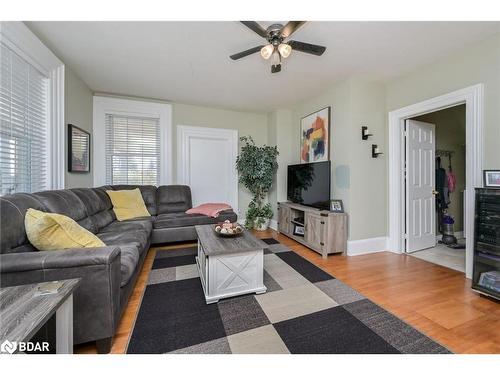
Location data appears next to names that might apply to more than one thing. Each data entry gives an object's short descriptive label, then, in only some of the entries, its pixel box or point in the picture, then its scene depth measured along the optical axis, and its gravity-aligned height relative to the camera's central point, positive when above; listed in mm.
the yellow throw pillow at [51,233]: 1374 -297
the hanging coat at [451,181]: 3658 +108
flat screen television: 3188 +56
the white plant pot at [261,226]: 4461 -807
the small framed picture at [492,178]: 1964 +85
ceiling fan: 1698 +1270
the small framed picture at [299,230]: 3580 -735
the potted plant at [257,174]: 4180 +263
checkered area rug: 1352 -995
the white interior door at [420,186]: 3104 +20
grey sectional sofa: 1169 -471
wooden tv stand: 2914 -618
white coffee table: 1820 -707
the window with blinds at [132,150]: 3846 +696
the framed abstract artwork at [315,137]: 3445 +886
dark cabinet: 1896 -515
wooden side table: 736 -499
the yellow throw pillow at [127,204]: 3184 -257
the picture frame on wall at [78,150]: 2828 +544
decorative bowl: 2123 -430
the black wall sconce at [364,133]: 3046 +777
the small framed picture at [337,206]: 3087 -270
